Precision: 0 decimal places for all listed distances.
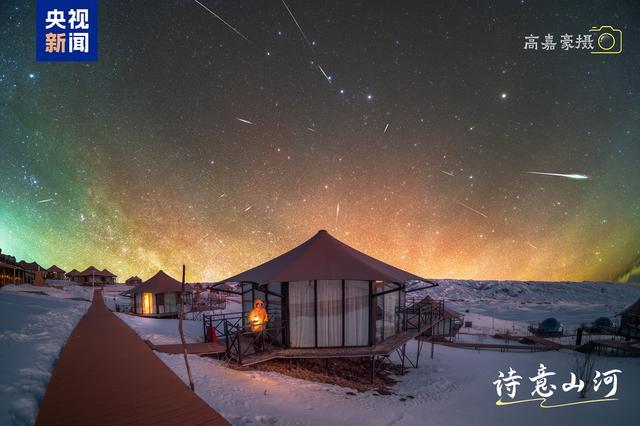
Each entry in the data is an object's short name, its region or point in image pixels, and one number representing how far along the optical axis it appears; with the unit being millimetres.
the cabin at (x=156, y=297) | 29859
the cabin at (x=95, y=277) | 74438
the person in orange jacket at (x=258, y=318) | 12977
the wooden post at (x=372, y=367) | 13324
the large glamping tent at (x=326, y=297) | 13523
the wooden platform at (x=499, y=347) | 28531
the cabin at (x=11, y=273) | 38344
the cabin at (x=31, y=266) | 54894
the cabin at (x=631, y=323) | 28641
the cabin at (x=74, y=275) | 74969
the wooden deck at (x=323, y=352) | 12248
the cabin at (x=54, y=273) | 78406
